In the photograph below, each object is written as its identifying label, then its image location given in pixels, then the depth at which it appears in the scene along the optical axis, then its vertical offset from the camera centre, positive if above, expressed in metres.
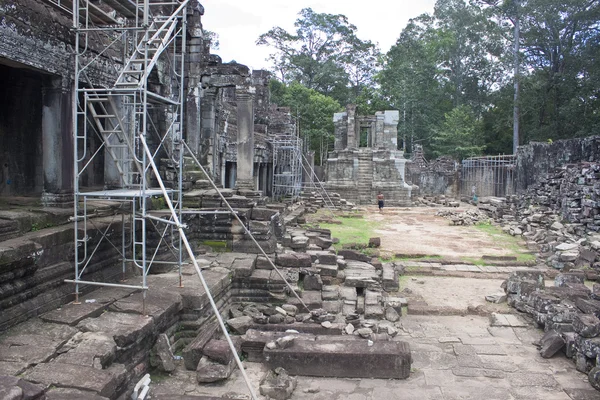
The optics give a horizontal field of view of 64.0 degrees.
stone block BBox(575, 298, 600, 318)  6.33 -1.70
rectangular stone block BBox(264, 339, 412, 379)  4.93 -1.91
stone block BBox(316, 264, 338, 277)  8.58 -1.67
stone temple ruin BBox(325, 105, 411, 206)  28.97 +0.94
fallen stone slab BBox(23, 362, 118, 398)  3.35 -1.47
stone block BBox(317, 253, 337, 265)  9.05 -1.55
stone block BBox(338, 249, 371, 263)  10.34 -1.70
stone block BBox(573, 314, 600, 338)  5.49 -1.67
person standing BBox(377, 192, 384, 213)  24.68 -1.29
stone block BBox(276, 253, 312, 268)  7.91 -1.40
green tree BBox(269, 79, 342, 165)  37.25 +5.12
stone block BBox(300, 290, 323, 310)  6.90 -1.81
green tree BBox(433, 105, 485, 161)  37.56 +3.42
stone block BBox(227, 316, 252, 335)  5.76 -1.80
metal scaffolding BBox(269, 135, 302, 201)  22.20 +0.51
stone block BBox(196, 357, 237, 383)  4.49 -1.86
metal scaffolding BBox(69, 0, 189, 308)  5.03 +0.76
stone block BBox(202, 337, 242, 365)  4.68 -1.73
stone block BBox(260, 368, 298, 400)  4.40 -1.95
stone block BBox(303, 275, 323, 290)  7.60 -1.69
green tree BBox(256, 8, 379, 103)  47.34 +12.21
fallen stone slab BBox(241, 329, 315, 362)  5.18 -1.84
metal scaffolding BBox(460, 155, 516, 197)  24.91 +0.19
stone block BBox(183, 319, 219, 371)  4.74 -1.77
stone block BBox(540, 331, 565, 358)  5.80 -2.01
